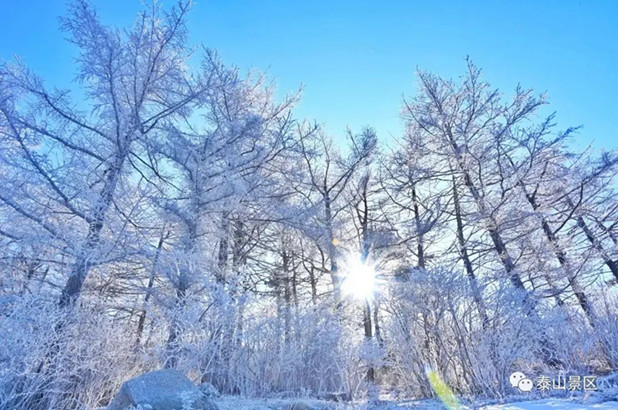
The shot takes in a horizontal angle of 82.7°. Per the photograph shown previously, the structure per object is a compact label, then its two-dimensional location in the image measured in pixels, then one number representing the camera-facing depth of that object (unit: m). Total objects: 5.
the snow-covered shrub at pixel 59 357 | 4.07
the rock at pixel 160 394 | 3.51
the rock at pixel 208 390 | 5.12
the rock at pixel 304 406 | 4.61
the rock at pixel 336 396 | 6.07
